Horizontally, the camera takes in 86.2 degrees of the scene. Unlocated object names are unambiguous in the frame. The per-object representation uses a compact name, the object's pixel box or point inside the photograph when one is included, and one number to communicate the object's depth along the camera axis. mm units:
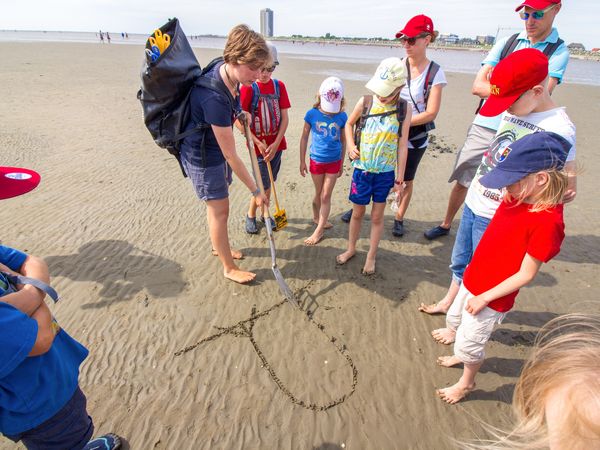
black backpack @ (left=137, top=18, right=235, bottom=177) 2553
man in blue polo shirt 2988
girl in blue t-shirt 3811
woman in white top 3500
